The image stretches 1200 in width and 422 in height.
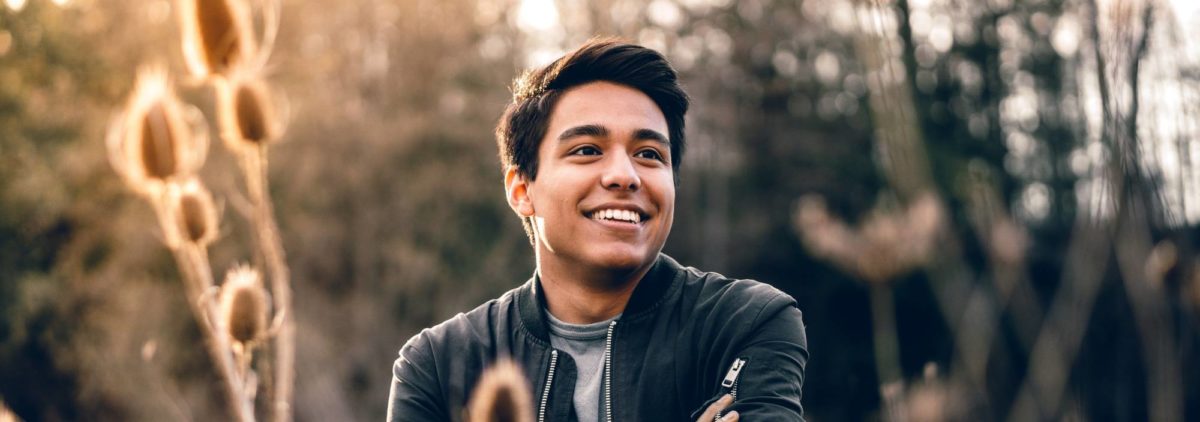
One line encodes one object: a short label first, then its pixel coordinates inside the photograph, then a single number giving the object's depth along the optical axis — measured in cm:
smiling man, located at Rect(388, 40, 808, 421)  204
